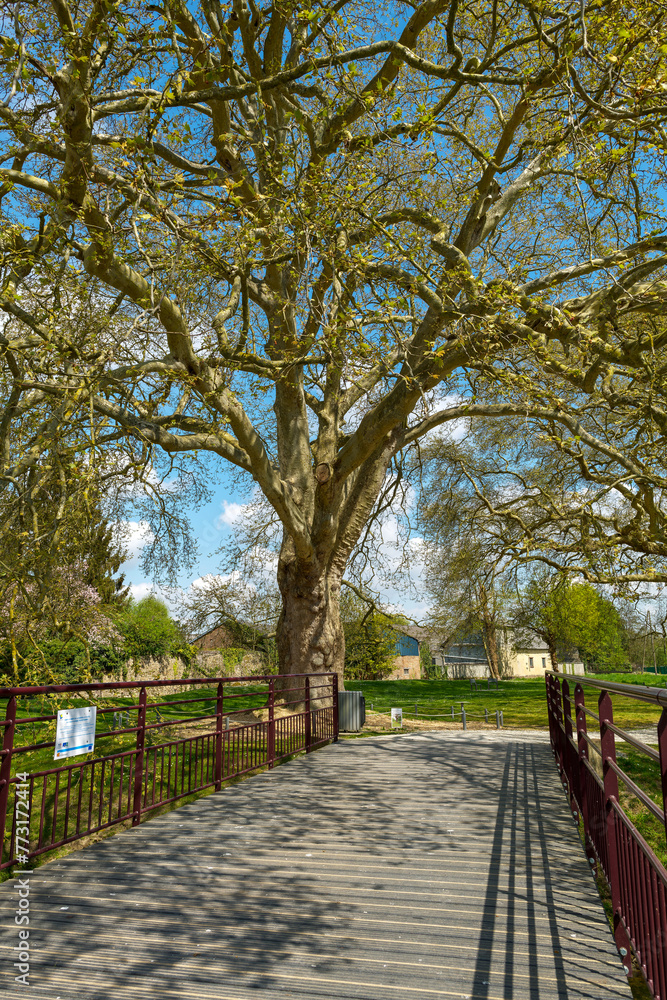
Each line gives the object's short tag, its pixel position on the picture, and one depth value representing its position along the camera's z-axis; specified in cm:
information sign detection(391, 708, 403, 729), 1608
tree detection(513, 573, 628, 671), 4357
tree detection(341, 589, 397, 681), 3003
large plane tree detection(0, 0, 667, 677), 657
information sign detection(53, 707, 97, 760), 452
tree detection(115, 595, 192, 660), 2698
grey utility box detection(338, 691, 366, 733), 1350
